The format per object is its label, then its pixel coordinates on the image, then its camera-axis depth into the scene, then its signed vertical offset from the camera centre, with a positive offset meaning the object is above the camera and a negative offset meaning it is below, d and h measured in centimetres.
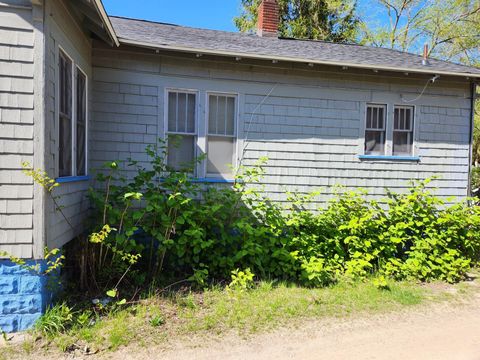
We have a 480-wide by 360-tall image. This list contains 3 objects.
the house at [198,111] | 376 +92
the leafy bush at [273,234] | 502 -116
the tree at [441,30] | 1859 +802
